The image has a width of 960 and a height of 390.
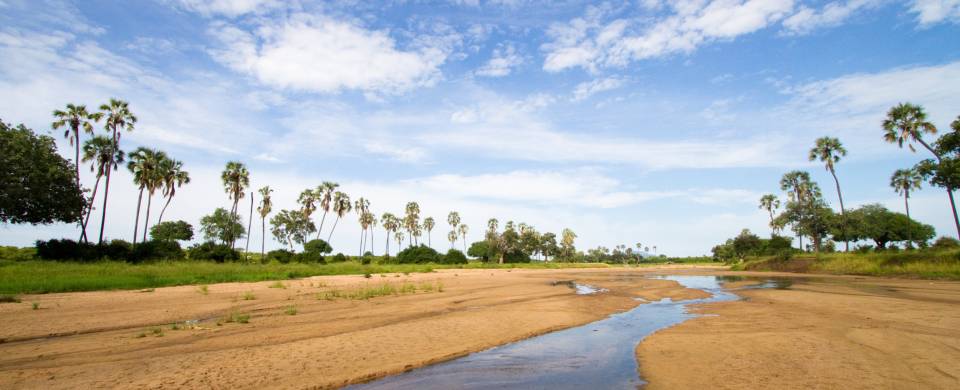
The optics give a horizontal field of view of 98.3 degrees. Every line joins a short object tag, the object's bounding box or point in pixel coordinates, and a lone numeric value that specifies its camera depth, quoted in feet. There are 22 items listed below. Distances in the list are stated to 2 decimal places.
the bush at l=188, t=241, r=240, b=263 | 157.28
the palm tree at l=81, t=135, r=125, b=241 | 155.12
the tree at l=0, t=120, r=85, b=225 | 118.73
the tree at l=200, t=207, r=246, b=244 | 304.71
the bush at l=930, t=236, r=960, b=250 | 152.27
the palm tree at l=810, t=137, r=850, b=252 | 206.90
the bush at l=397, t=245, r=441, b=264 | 252.83
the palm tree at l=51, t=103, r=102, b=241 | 146.46
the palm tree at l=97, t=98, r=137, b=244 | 151.74
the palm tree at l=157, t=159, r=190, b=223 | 179.79
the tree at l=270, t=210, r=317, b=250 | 326.85
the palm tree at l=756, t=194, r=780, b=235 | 320.50
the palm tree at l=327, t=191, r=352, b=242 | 271.28
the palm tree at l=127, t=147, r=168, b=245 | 167.63
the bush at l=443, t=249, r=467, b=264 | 259.60
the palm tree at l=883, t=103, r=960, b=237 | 141.79
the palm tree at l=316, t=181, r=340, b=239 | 265.75
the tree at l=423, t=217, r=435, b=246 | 443.32
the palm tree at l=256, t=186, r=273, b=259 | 242.78
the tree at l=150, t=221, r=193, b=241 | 282.97
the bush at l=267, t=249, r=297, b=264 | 191.85
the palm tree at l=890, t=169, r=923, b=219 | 209.97
